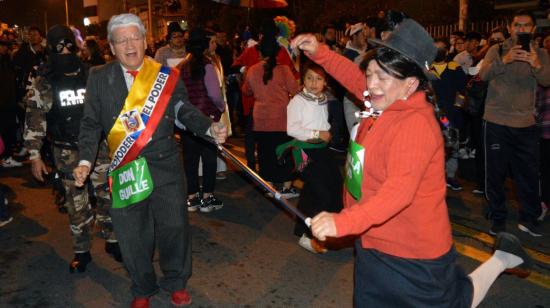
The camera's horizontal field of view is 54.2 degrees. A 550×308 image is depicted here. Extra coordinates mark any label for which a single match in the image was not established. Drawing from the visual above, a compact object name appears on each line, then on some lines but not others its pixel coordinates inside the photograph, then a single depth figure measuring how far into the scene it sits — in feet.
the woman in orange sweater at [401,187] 7.55
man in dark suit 11.69
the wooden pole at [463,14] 49.90
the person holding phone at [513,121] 15.98
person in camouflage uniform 14.56
